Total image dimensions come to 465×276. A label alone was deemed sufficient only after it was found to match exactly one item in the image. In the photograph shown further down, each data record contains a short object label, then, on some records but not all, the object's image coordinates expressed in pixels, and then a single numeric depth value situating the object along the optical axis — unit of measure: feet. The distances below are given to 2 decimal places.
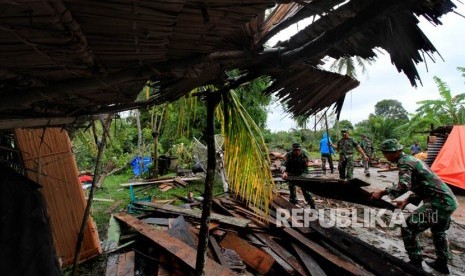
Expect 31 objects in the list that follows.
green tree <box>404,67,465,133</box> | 45.98
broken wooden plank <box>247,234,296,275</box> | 14.73
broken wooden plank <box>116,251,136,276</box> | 13.58
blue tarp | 43.83
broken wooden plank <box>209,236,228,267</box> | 14.64
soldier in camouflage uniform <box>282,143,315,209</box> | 26.73
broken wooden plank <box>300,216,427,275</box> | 14.26
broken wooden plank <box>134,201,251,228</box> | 18.63
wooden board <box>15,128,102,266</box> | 14.16
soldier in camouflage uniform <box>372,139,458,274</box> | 15.14
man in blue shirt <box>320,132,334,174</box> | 41.76
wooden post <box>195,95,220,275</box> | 11.20
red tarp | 31.82
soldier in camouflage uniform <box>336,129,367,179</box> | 32.99
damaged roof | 3.36
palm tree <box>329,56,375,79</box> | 61.29
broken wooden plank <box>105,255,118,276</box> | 13.74
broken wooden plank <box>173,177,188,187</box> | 33.97
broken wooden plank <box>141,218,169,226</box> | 19.77
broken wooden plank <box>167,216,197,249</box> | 16.25
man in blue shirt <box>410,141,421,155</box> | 52.91
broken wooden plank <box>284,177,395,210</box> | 15.44
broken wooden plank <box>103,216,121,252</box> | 16.84
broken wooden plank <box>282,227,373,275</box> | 14.47
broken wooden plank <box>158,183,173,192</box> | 32.19
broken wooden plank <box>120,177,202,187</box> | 34.30
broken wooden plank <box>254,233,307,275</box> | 15.03
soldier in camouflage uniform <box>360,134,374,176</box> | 58.80
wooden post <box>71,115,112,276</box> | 11.33
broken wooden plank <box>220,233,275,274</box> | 15.07
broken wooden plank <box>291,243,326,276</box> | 14.53
